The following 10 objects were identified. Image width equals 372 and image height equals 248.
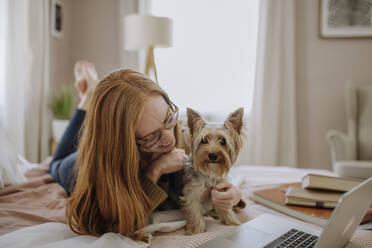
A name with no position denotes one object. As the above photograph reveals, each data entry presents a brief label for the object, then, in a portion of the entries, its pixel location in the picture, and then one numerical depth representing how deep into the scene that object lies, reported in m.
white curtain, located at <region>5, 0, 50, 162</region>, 2.86
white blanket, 0.79
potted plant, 3.27
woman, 0.85
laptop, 0.63
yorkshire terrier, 0.89
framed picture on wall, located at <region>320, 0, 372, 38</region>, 3.47
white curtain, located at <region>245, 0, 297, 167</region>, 3.55
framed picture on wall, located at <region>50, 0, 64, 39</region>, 3.64
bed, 0.81
